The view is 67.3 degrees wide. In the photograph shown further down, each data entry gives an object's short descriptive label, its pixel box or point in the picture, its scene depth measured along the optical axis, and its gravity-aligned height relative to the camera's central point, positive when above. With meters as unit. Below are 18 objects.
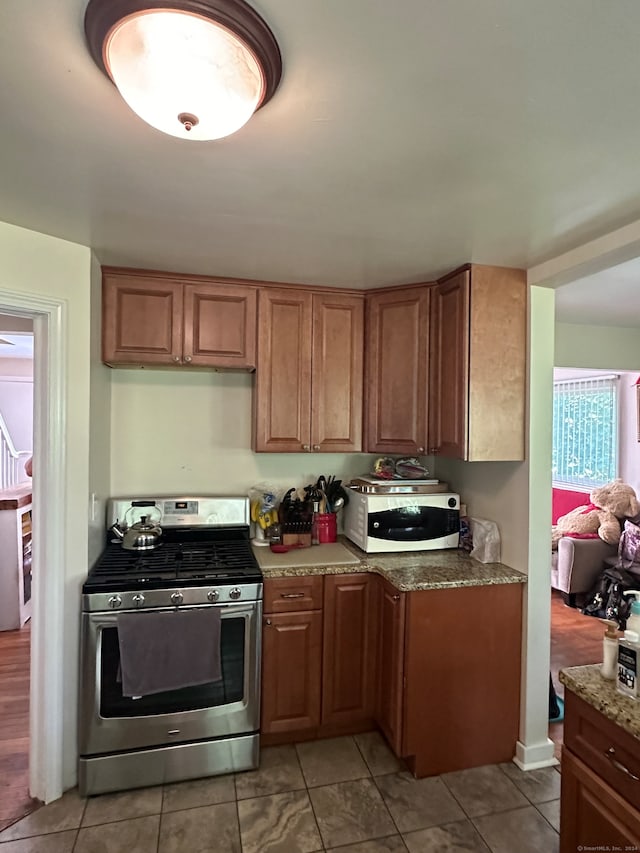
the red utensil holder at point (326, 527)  2.82 -0.60
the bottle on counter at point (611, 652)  1.41 -0.67
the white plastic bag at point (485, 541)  2.46 -0.60
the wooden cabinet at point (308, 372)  2.60 +0.29
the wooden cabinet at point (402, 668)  2.16 -1.14
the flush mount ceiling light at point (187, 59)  0.85 +0.71
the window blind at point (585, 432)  5.36 -0.06
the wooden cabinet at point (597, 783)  1.23 -0.98
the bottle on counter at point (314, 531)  2.81 -0.63
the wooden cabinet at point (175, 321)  2.38 +0.53
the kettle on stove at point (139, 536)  2.44 -0.58
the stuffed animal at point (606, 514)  4.32 -0.81
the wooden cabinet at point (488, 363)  2.27 +0.30
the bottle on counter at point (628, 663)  1.31 -0.65
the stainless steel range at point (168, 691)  2.02 -1.17
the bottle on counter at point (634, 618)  1.33 -0.54
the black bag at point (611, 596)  3.93 -1.44
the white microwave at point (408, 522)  2.55 -0.52
